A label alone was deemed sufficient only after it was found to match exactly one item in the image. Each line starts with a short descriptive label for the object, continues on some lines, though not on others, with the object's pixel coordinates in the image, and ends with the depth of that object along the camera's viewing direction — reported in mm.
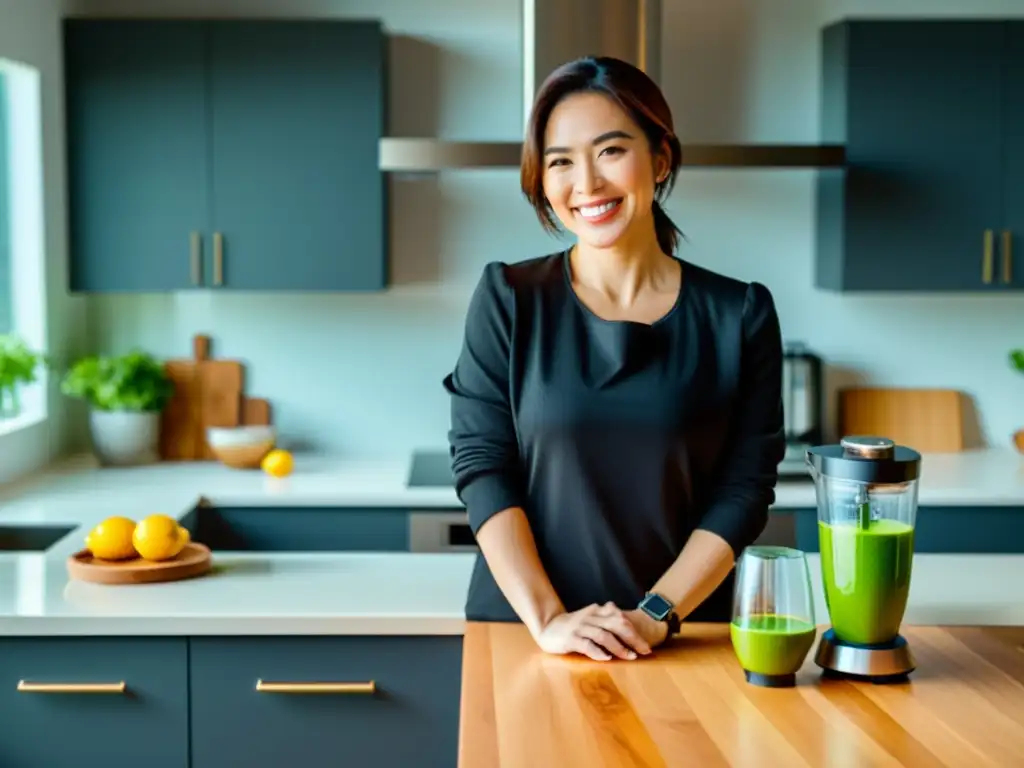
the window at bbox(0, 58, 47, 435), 3928
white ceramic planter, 4176
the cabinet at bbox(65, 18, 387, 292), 4000
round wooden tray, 2518
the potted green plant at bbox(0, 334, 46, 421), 3564
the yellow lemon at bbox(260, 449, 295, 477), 3945
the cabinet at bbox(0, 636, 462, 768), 2350
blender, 1778
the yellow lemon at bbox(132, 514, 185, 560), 2529
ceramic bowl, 4109
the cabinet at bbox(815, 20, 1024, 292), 4062
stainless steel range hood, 3859
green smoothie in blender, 1781
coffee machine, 4270
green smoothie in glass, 1741
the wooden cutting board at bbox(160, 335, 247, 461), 4371
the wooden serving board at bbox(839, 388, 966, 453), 4426
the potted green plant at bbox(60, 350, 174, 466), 4137
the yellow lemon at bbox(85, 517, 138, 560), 2553
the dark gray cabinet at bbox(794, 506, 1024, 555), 3717
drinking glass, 1739
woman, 2021
